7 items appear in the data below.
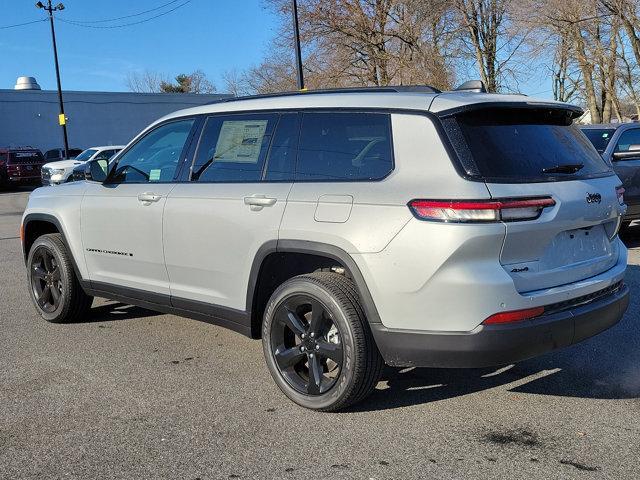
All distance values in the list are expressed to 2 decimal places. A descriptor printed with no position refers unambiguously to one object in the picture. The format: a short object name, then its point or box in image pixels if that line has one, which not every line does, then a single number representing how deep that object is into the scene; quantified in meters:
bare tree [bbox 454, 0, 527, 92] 24.68
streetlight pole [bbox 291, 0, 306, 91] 18.61
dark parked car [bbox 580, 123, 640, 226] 9.07
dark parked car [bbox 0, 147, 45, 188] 26.84
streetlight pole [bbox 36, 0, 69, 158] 32.50
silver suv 3.37
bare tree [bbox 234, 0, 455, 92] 23.95
